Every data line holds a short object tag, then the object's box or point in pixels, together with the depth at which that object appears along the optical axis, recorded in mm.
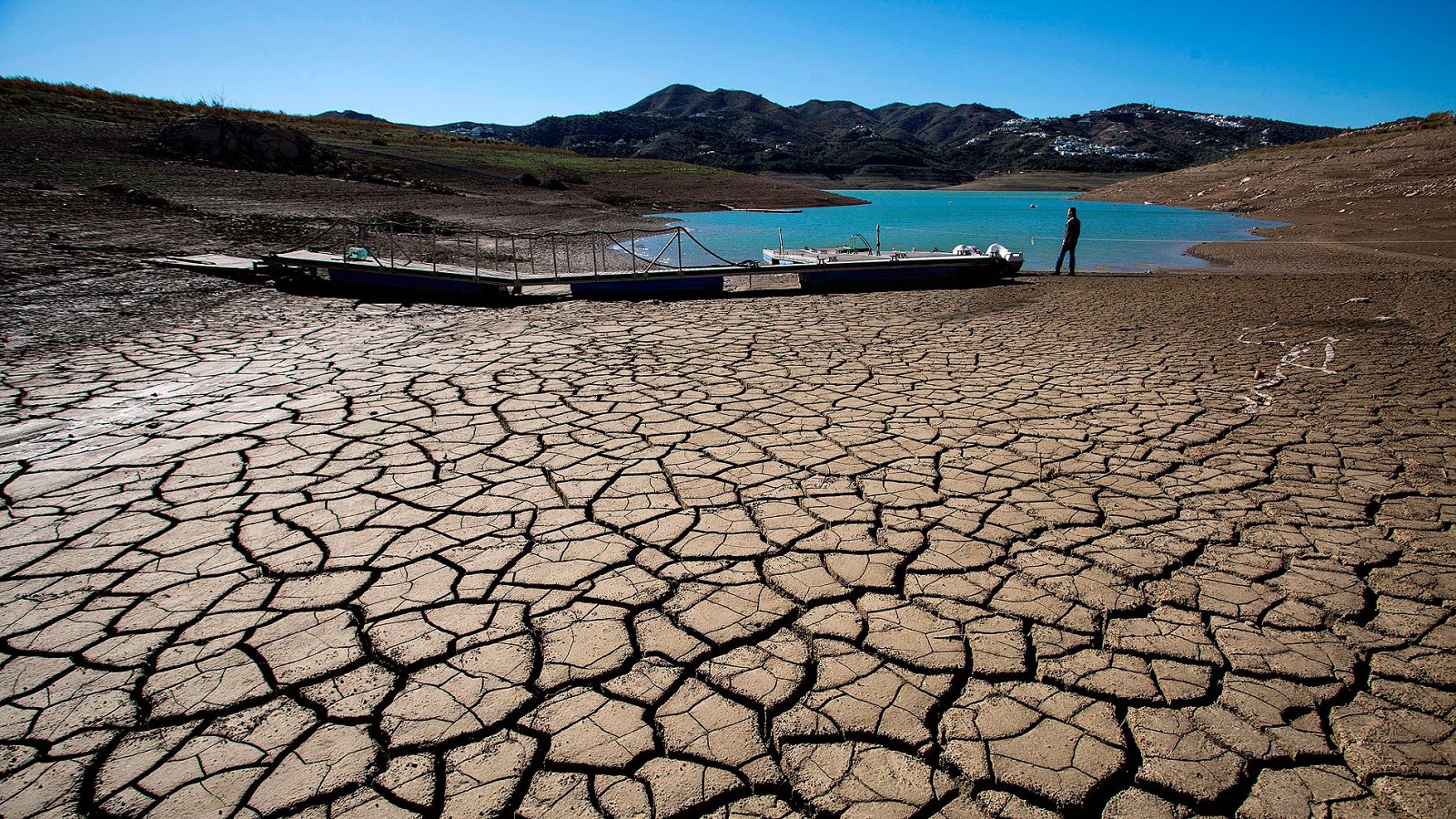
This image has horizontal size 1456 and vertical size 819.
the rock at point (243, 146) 23047
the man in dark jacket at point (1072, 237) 12641
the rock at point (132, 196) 15125
